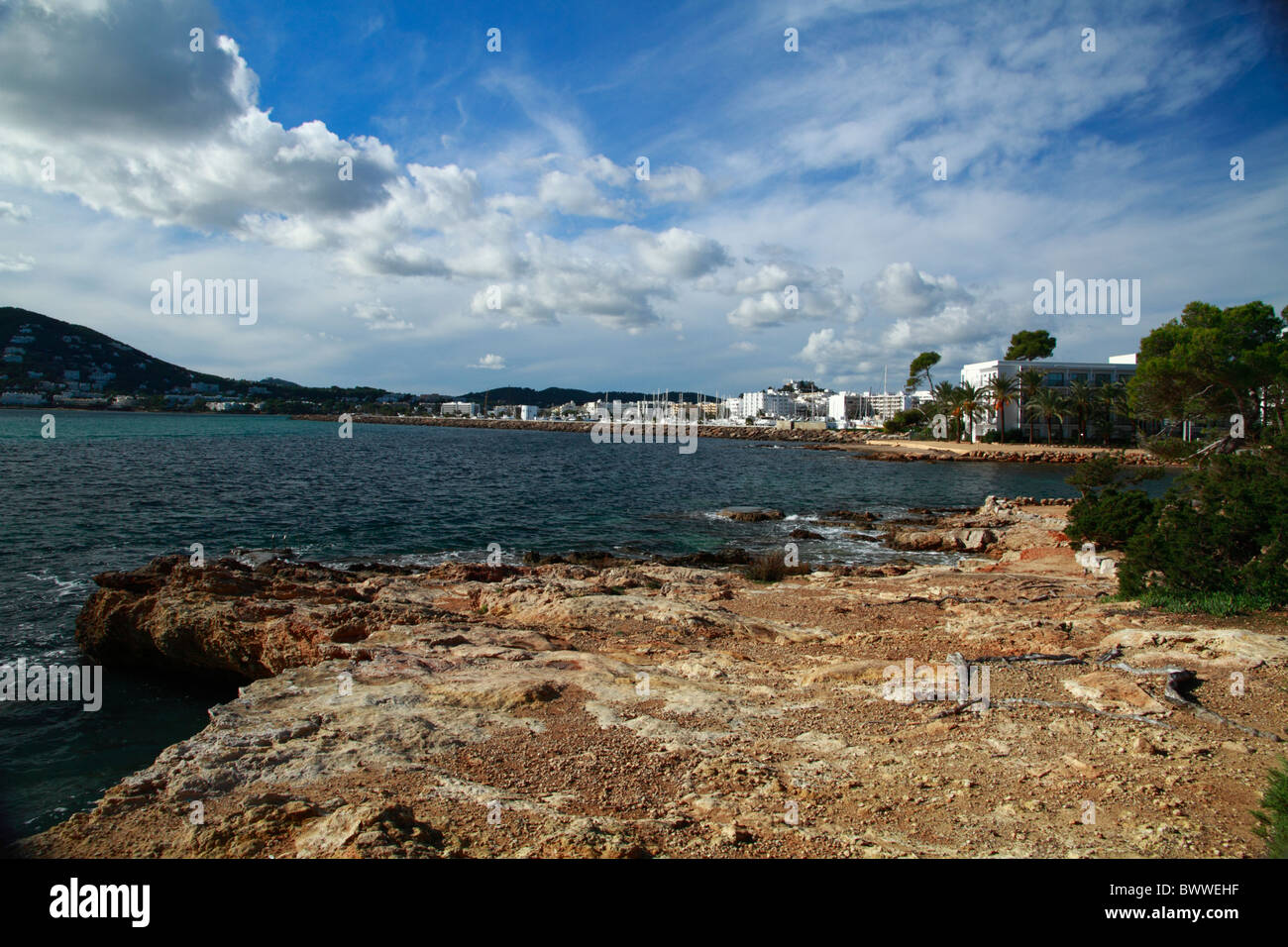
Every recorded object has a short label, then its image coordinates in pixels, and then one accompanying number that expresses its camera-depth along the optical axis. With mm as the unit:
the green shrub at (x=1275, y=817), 4906
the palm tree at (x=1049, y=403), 83812
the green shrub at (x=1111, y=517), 20906
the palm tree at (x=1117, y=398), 82562
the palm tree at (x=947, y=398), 95125
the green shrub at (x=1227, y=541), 12430
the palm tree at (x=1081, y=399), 84312
